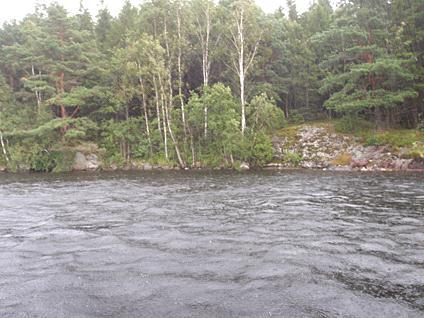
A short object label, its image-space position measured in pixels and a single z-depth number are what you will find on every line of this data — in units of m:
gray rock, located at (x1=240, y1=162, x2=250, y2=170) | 28.92
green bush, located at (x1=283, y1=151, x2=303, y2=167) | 28.66
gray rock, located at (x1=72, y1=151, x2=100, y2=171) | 32.41
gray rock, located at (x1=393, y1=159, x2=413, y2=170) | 24.62
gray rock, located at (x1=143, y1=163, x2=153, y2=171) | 31.43
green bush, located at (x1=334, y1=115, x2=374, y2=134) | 31.96
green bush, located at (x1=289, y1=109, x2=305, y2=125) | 39.54
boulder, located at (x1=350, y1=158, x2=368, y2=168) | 26.31
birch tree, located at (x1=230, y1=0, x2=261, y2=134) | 31.91
